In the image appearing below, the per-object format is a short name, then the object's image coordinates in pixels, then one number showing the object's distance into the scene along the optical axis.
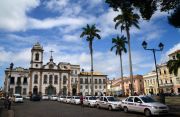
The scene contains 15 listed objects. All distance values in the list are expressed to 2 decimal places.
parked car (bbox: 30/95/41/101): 33.61
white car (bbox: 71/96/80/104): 23.15
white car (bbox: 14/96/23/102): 28.22
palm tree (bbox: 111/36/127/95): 34.39
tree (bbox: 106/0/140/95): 24.19
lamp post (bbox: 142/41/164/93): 14.13
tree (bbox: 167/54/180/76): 23.73
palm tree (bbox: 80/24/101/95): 32.03
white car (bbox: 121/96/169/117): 10.35
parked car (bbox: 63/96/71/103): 26.41
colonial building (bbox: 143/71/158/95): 48.91
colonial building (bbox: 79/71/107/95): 57.78
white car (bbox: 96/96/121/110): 14.53
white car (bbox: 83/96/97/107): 18.49
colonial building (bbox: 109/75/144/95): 56.32
